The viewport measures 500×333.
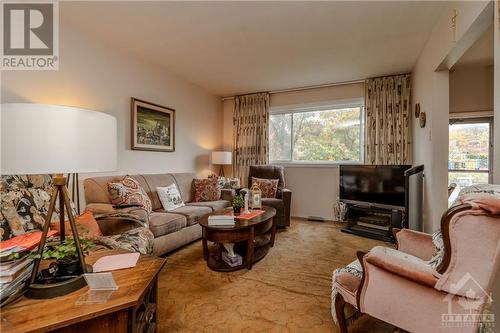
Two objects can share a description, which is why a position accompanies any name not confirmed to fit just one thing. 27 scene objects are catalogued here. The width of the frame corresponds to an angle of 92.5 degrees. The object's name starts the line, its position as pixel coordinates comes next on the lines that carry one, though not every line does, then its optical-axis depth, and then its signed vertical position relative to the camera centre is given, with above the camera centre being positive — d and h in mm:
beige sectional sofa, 2609 -602
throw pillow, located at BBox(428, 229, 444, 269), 1140 -426
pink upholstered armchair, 991 -541
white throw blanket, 1476 -676
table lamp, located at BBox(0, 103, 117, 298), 898 +71
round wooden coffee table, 2324 -705
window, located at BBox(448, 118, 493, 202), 3764 +225
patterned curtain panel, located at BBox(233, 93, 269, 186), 4949 +685
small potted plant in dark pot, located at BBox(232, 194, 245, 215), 2812 -476
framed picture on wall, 3388 +583
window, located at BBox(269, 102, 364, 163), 4449 +608
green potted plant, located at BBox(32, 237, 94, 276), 1034 -413
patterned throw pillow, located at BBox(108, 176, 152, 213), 2645 -330
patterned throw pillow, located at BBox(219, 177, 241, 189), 4312 -336
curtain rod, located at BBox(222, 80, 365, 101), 4332 +1499
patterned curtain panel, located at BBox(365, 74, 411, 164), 3873 +757
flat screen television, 3438 -302
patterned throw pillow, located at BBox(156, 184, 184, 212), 3240 -457
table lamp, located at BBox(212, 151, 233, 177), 4672 +128
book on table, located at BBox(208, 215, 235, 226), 2389 -566
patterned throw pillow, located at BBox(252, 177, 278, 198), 4164 -392
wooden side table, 838 -550
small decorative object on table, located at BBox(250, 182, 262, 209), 3049 -439
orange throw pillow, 1727 -466
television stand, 3393 -872
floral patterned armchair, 1632 -403
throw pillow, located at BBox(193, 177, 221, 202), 3879 -417
